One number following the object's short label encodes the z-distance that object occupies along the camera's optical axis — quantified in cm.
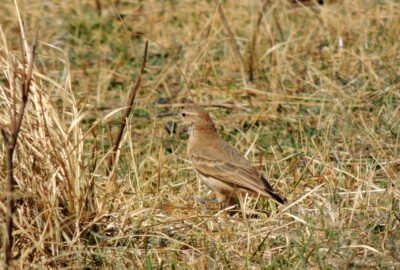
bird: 1254
